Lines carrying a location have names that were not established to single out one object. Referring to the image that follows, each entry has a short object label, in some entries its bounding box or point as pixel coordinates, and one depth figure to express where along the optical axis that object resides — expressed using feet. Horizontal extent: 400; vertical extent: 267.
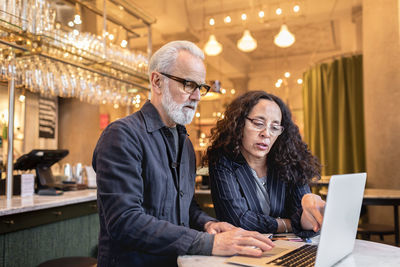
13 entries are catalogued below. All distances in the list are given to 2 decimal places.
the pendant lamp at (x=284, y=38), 17.87
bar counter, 7.88
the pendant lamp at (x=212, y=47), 18.99
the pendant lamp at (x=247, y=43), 18.69
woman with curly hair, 5.70
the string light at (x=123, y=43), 14.64
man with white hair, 3.93
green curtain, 19.44
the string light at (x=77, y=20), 12.83
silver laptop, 3.22
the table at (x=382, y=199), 11.10
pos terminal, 10.73
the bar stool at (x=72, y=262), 7.60
